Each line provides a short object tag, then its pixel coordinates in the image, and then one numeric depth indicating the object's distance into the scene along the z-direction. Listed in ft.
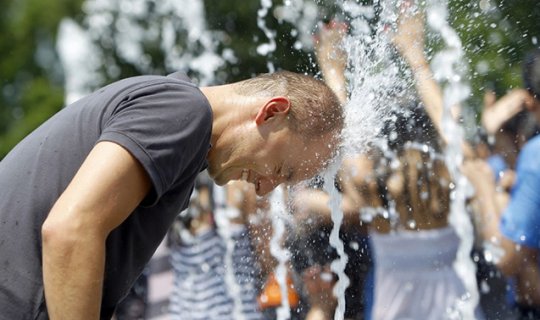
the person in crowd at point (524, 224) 11.26
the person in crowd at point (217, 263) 15.40
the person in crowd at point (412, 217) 11.64
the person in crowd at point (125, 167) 6.61
